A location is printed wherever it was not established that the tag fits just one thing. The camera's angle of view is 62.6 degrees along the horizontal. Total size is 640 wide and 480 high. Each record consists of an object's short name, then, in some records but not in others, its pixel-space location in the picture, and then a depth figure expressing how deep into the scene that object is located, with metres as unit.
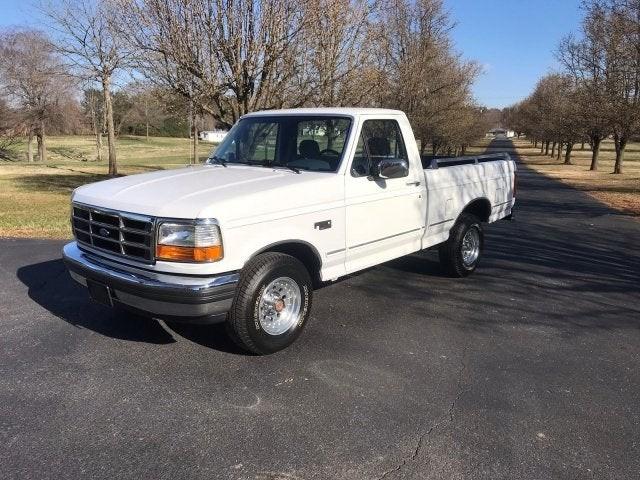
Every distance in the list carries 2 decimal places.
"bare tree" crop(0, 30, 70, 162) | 36.34
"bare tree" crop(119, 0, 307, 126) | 10.16
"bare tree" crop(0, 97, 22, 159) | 39.09
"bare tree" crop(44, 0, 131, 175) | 20.64
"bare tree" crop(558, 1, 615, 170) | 17.08
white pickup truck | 3.64
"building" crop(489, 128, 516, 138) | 133.50
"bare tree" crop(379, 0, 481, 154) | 22.45
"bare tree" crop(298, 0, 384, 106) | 11.23
